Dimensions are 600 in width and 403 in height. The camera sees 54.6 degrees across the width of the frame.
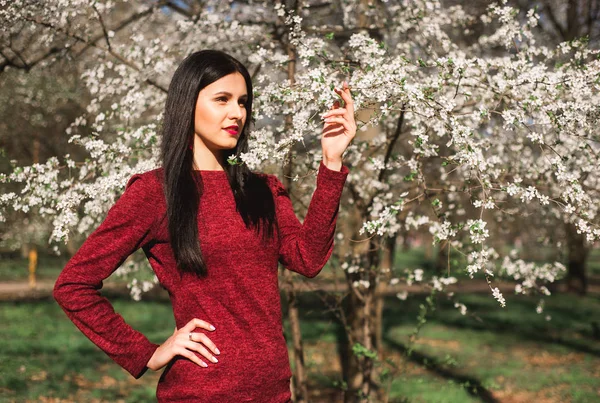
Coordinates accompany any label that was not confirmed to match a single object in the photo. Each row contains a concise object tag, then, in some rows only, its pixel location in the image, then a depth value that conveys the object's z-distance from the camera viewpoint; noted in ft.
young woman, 6.77
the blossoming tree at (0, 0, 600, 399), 9.95
